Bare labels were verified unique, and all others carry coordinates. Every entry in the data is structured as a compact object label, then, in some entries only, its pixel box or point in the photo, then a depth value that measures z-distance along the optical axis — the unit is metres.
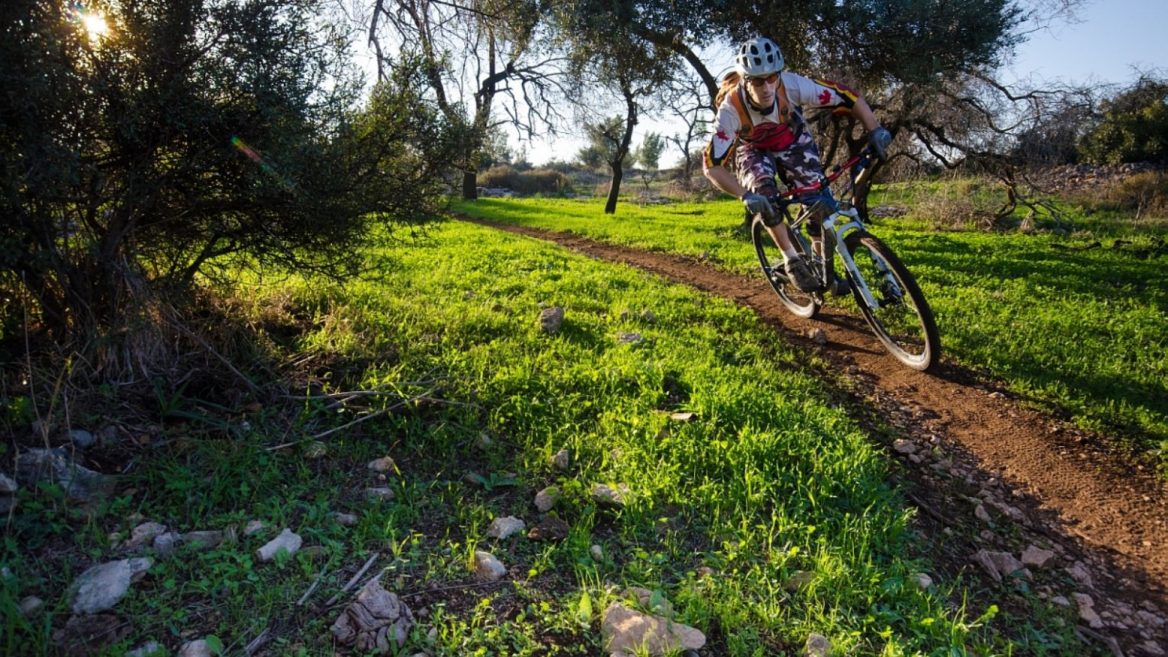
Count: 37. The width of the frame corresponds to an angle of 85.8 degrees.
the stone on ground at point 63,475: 2.58
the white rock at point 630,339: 5.04
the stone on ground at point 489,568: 2.44
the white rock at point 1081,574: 2.78
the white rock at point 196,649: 1.95
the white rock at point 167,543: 2.37
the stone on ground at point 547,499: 2.92
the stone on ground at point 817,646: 2.15
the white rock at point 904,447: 3.82
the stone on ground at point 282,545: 2.41
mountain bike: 4.90
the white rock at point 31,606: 2.03
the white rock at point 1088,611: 2.53
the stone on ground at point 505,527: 2.70
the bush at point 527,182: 45.62
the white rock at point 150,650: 1.92
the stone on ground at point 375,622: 2.07
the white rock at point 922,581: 2.54
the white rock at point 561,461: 3.22
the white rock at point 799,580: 2.48
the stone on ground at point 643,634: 2.11
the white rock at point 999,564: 2.78
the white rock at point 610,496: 2.94
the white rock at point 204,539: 2.42
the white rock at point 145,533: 2.41
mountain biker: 5.29
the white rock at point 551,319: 5.18
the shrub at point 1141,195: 17.19
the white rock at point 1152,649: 2.40
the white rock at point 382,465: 3.12
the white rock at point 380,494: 2.88
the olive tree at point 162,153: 2.60
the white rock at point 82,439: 2.86
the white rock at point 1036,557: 2.86
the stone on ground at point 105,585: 2.10
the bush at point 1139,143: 23.25
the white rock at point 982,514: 3.19
